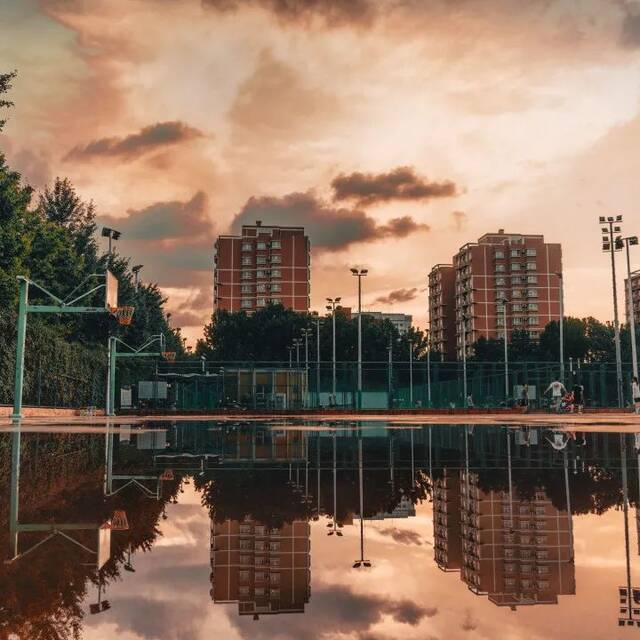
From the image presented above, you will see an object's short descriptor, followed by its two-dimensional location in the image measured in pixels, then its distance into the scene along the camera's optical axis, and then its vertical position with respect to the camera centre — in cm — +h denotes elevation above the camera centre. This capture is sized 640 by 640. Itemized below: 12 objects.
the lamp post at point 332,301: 6831 +793
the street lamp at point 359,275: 5481 +841
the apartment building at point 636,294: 15850 +1987
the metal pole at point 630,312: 4127 +480
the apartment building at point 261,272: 12644 +1957
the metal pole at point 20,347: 2339 +145
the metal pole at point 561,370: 4857 +117
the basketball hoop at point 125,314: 3133 +337
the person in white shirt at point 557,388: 3144 +2
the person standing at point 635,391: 2940 -12
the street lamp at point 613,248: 4241 +828
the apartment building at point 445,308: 14100 +1497
